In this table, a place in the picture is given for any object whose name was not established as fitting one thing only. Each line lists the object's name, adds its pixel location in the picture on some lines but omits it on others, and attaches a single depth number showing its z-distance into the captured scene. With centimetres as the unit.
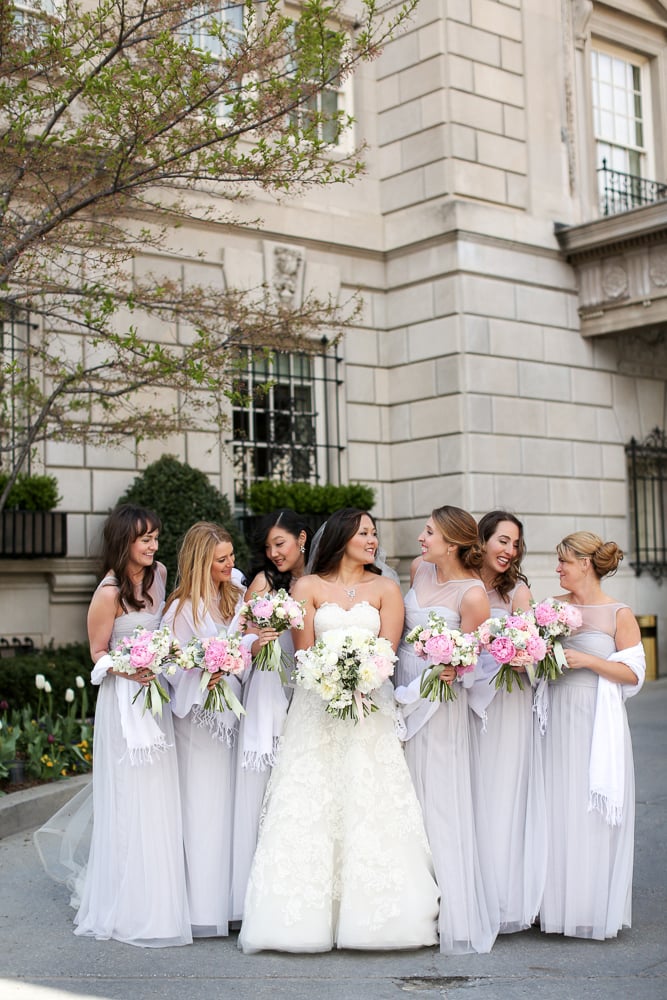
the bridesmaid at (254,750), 601
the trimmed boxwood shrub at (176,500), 1249
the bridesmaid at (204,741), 600
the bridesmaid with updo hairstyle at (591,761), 582
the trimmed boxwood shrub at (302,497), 1403
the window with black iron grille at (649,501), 1656
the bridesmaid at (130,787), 587
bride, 559
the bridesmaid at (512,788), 594
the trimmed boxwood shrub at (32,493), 1207
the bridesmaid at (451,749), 569
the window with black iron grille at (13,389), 956
